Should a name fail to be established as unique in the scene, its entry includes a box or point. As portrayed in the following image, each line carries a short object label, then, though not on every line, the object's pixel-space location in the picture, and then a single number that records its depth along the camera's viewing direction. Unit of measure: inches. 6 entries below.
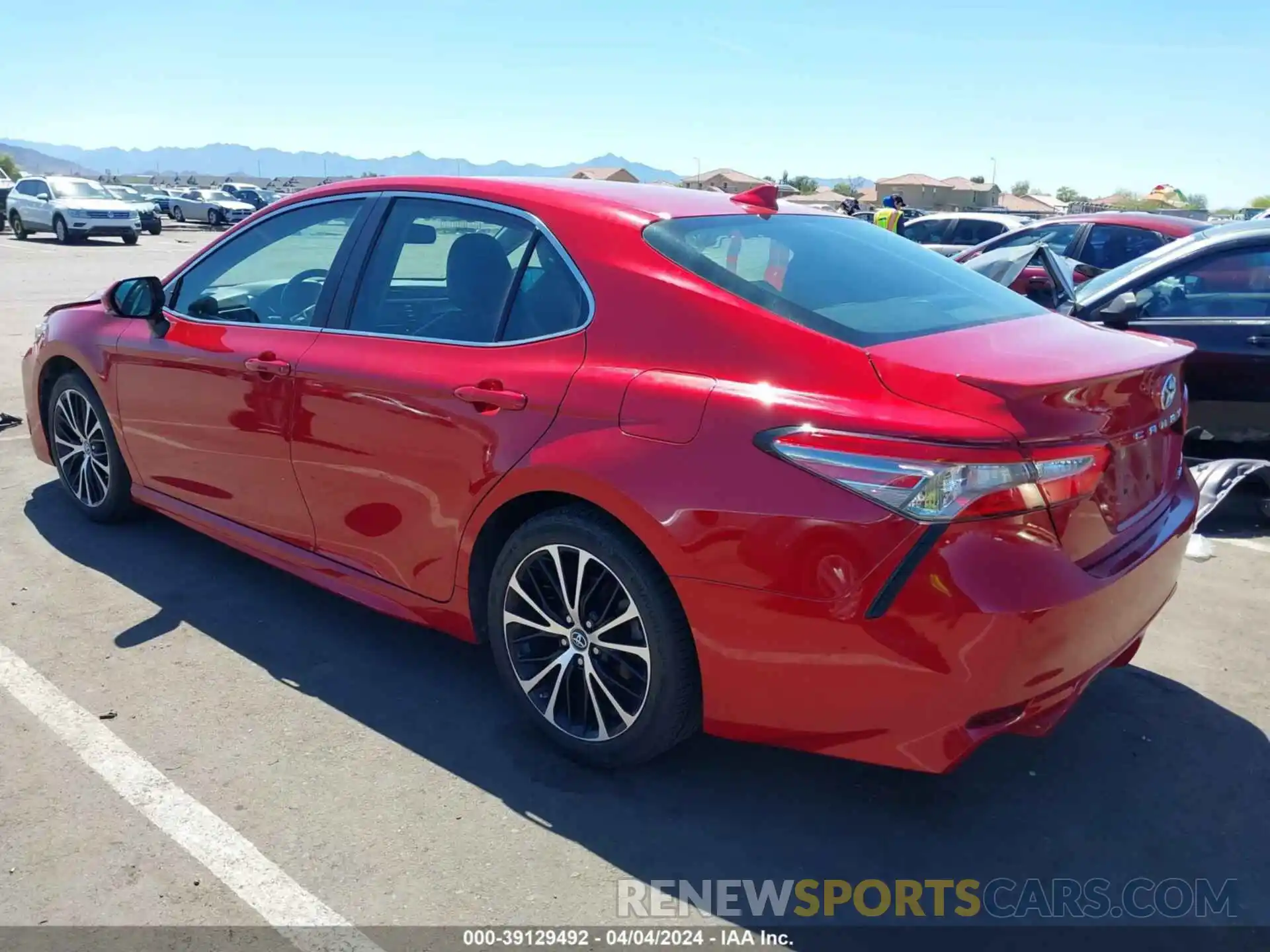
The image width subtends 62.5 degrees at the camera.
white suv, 1098.1
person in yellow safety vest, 599.8
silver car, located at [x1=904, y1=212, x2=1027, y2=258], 626.5
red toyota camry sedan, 98.0
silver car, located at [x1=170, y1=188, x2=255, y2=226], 1685.5
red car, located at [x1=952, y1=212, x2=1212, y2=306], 365.1
